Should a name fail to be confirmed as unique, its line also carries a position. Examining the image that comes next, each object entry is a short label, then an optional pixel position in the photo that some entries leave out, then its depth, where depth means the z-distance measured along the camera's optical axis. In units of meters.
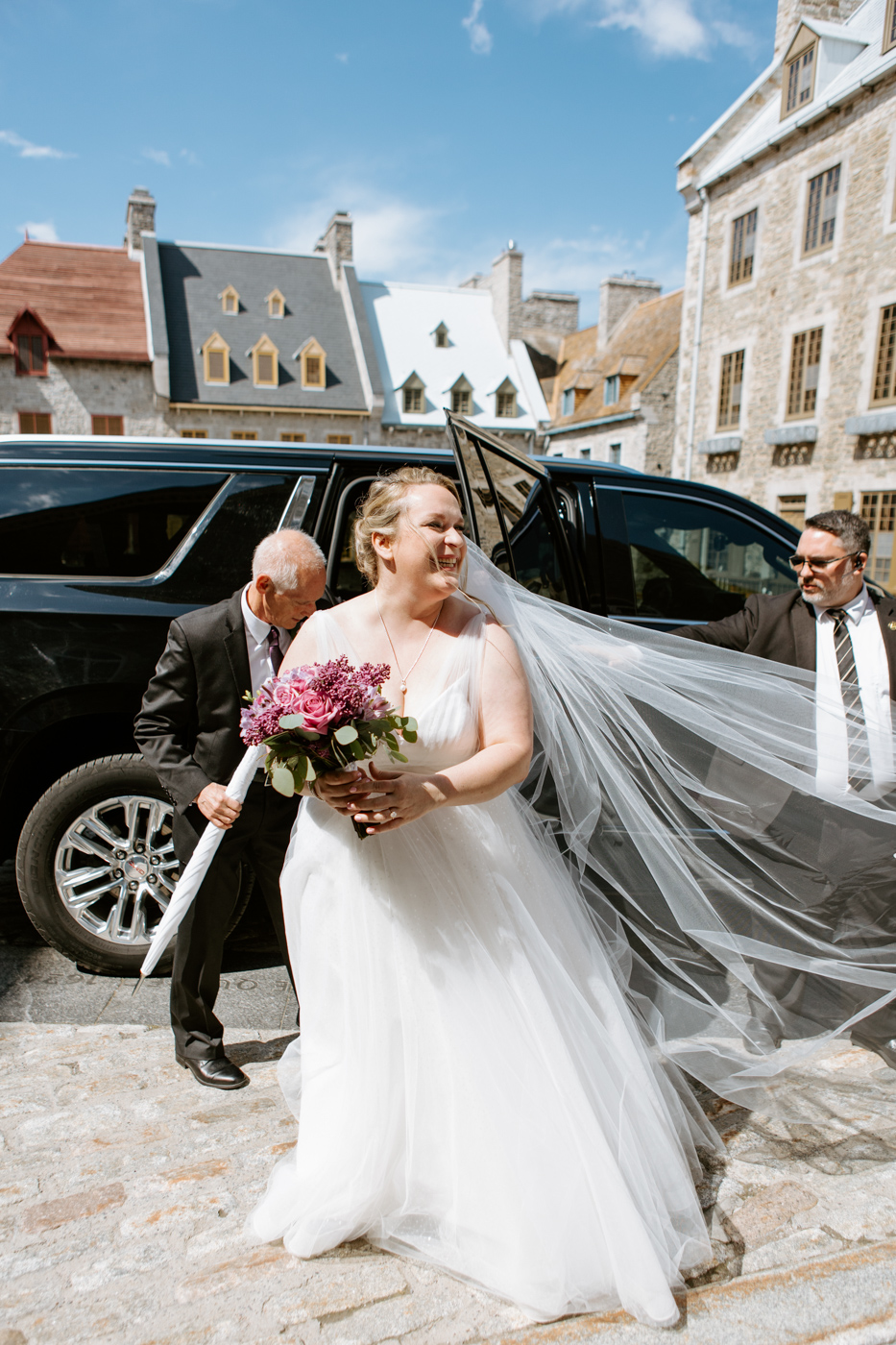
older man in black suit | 2.72
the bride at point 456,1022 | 1.94
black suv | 3.28
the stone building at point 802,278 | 17.77
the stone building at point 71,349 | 27.55
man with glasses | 2.59
